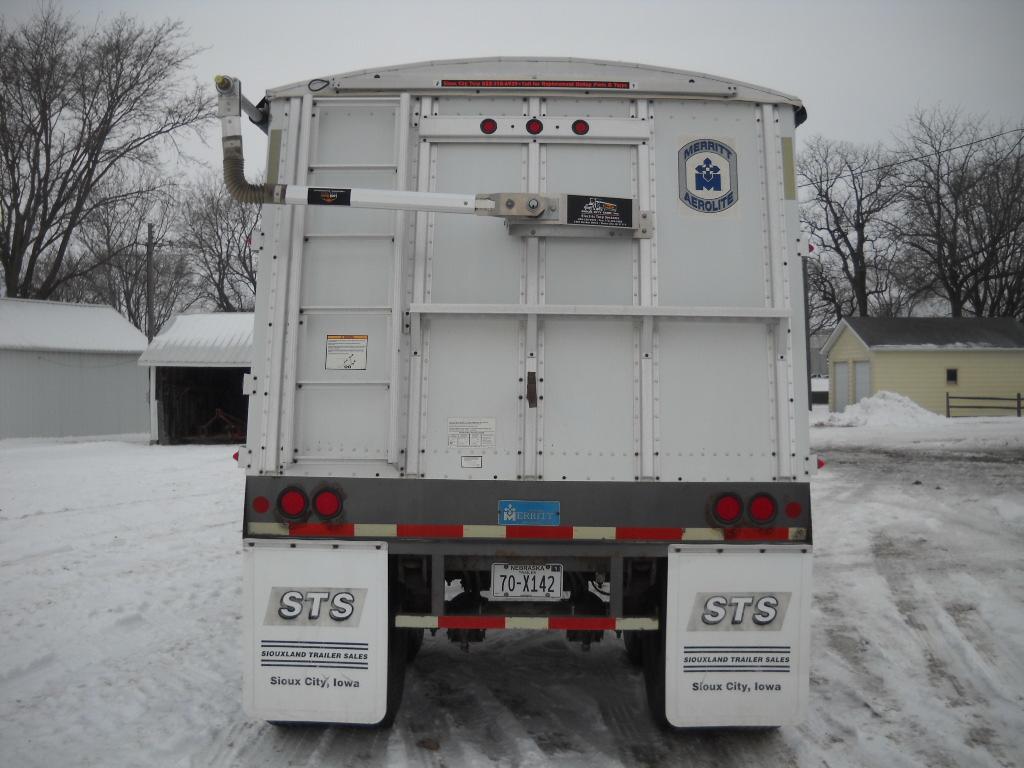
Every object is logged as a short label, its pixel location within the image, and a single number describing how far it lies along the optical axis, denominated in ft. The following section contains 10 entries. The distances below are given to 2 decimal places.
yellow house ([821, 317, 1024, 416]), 97.09
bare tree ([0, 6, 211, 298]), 93.50
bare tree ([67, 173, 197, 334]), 121.19
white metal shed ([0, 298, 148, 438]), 73.92
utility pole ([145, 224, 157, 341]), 107.76
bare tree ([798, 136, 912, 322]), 136.98
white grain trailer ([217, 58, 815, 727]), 11.78
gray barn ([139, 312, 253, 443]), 71.87
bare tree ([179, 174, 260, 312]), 143.02
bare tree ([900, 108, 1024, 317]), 122.72
